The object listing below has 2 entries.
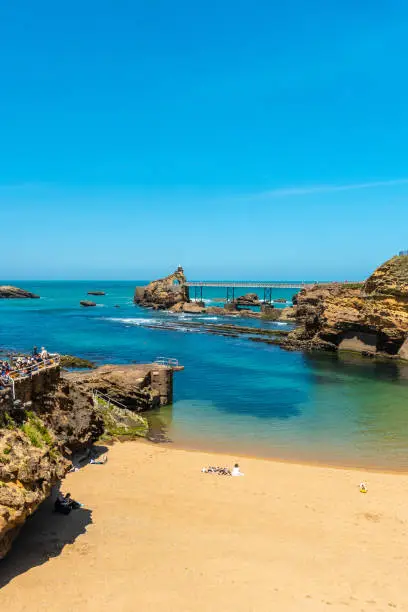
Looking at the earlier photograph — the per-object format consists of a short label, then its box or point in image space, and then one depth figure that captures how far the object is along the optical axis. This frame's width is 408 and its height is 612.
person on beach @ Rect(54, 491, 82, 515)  14.35
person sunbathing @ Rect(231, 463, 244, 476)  19.39
